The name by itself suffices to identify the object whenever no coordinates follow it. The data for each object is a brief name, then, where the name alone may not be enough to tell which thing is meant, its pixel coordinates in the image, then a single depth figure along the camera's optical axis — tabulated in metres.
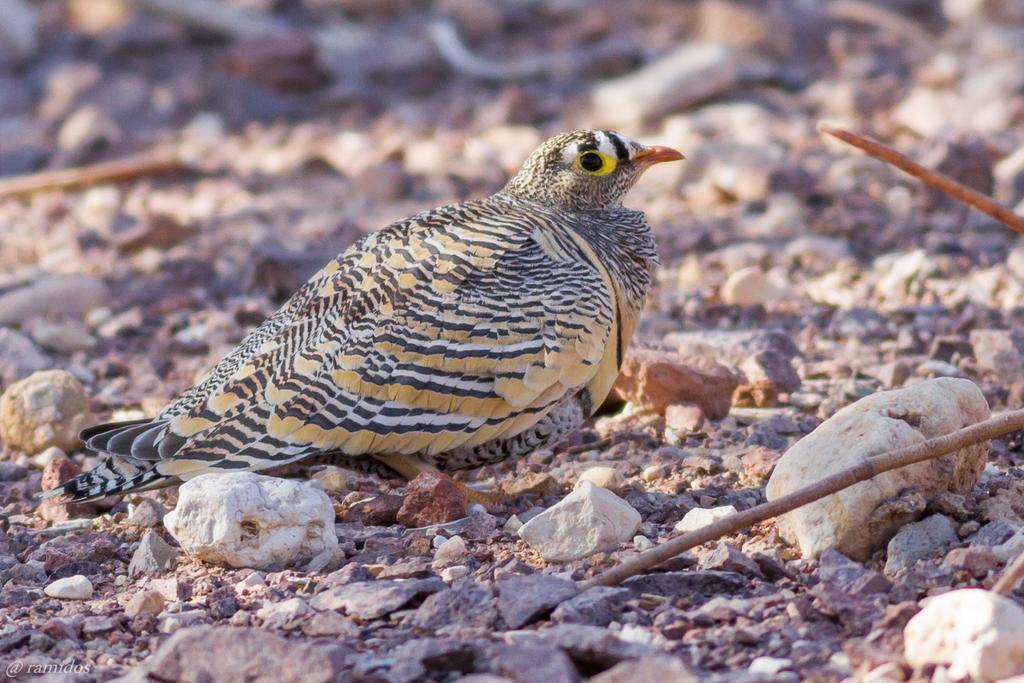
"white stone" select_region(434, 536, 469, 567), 8.41
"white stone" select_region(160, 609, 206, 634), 7.78
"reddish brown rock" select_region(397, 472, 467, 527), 9.13
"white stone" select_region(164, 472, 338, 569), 8.32
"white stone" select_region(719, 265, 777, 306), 14.12
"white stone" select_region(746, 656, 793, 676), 6.67
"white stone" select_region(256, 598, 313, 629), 7.63
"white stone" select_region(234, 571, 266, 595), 8.20
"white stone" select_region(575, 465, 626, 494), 9.46
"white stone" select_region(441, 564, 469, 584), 8.14
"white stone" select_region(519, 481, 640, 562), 8.30
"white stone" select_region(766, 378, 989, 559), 7.84
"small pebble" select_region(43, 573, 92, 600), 8.44
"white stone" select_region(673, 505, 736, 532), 8.47
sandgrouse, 9.23
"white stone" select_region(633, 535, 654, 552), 8.36
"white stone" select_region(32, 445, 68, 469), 10.98
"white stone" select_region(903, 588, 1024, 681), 6.25
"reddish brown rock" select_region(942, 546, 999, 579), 7.45
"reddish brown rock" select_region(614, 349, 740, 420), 10.97
